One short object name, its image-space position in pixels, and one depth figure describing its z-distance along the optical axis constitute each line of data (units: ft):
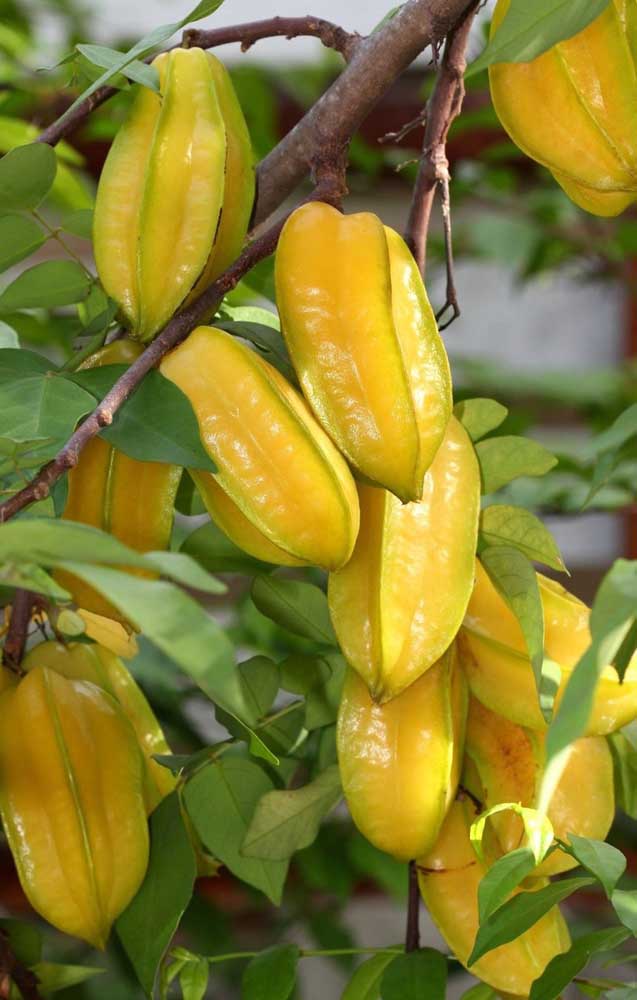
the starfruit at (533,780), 4.03
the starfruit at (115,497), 3.97
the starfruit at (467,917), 4.08
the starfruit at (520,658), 4.01
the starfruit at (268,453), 3.83
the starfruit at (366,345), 3.83
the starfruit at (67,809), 4.09
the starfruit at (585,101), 3.89
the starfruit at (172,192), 3.93
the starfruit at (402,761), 3.98
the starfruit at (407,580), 3.89
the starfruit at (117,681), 4.22
